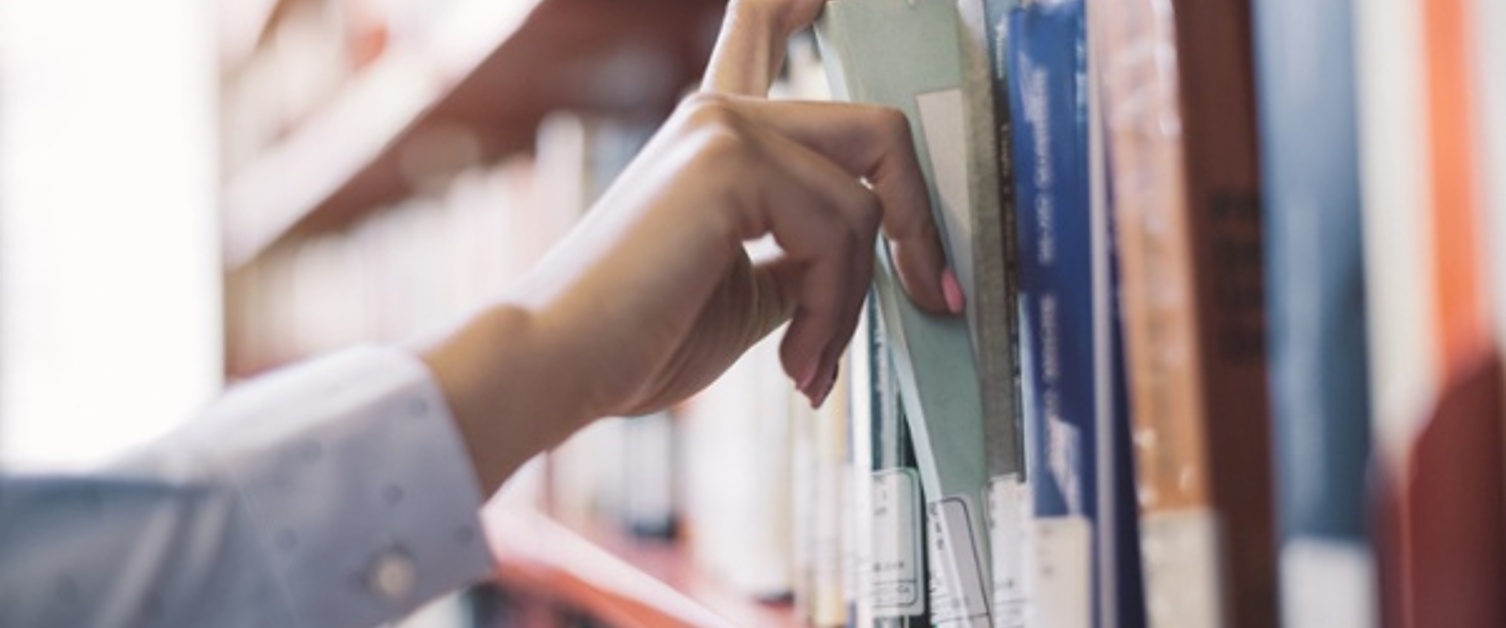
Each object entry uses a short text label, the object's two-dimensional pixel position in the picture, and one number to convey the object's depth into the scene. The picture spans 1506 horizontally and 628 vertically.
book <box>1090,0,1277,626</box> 0.49
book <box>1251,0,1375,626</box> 0.44
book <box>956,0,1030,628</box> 0.63
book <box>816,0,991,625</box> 0.65
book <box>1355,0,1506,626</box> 0.41
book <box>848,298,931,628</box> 0.69
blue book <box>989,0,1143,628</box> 0.55
